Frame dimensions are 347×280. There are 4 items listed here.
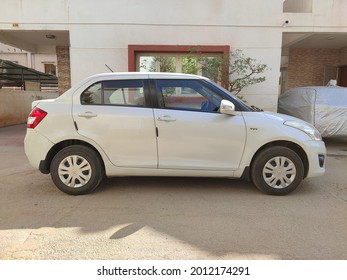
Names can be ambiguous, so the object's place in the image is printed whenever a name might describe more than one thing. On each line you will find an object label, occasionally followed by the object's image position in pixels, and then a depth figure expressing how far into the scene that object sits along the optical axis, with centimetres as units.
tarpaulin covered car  834
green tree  886
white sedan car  437
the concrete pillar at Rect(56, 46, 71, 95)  1361
